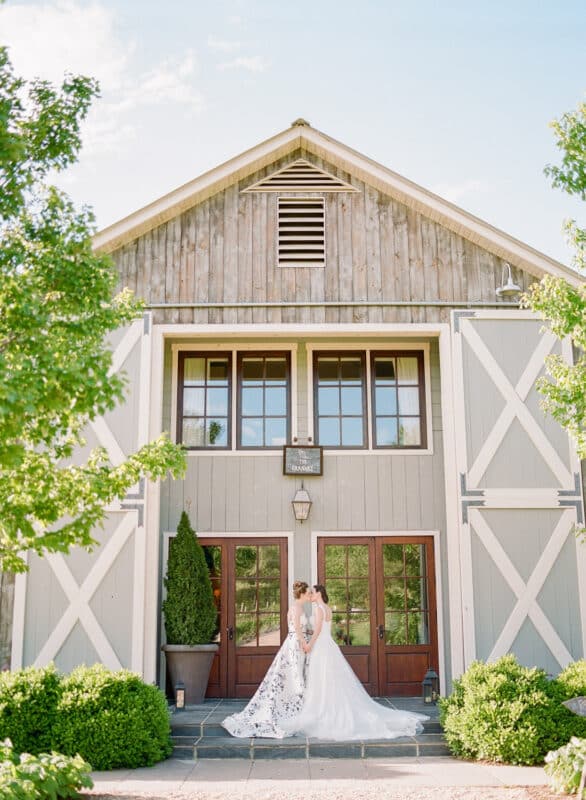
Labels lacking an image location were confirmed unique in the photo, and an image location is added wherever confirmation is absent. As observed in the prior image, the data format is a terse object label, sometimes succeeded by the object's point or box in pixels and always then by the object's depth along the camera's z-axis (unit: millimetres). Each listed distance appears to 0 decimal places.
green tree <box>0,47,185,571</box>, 5614
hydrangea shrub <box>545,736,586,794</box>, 6578
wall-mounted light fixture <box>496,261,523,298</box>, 10523
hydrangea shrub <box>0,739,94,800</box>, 5645
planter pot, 10016
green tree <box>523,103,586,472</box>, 8125
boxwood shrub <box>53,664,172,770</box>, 7719
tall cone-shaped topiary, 10117
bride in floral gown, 8812
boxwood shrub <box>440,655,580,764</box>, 7793
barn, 9891
